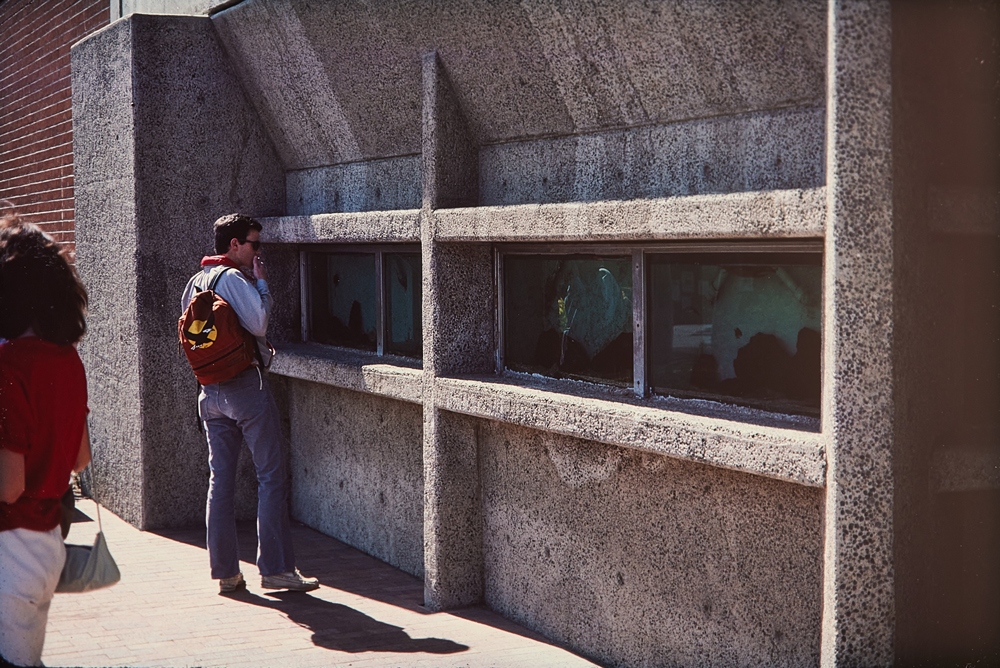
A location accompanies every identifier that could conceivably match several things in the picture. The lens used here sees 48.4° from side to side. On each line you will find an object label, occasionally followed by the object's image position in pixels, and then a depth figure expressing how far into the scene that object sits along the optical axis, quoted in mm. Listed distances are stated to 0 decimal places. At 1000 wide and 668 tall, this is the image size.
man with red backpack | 6027
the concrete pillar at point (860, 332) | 3371
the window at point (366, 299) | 6758
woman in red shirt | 3430
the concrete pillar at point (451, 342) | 5711
